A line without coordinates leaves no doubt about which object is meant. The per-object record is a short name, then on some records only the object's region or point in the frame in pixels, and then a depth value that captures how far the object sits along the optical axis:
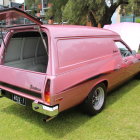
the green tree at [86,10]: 13.55
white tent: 8.55
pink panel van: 3.35
